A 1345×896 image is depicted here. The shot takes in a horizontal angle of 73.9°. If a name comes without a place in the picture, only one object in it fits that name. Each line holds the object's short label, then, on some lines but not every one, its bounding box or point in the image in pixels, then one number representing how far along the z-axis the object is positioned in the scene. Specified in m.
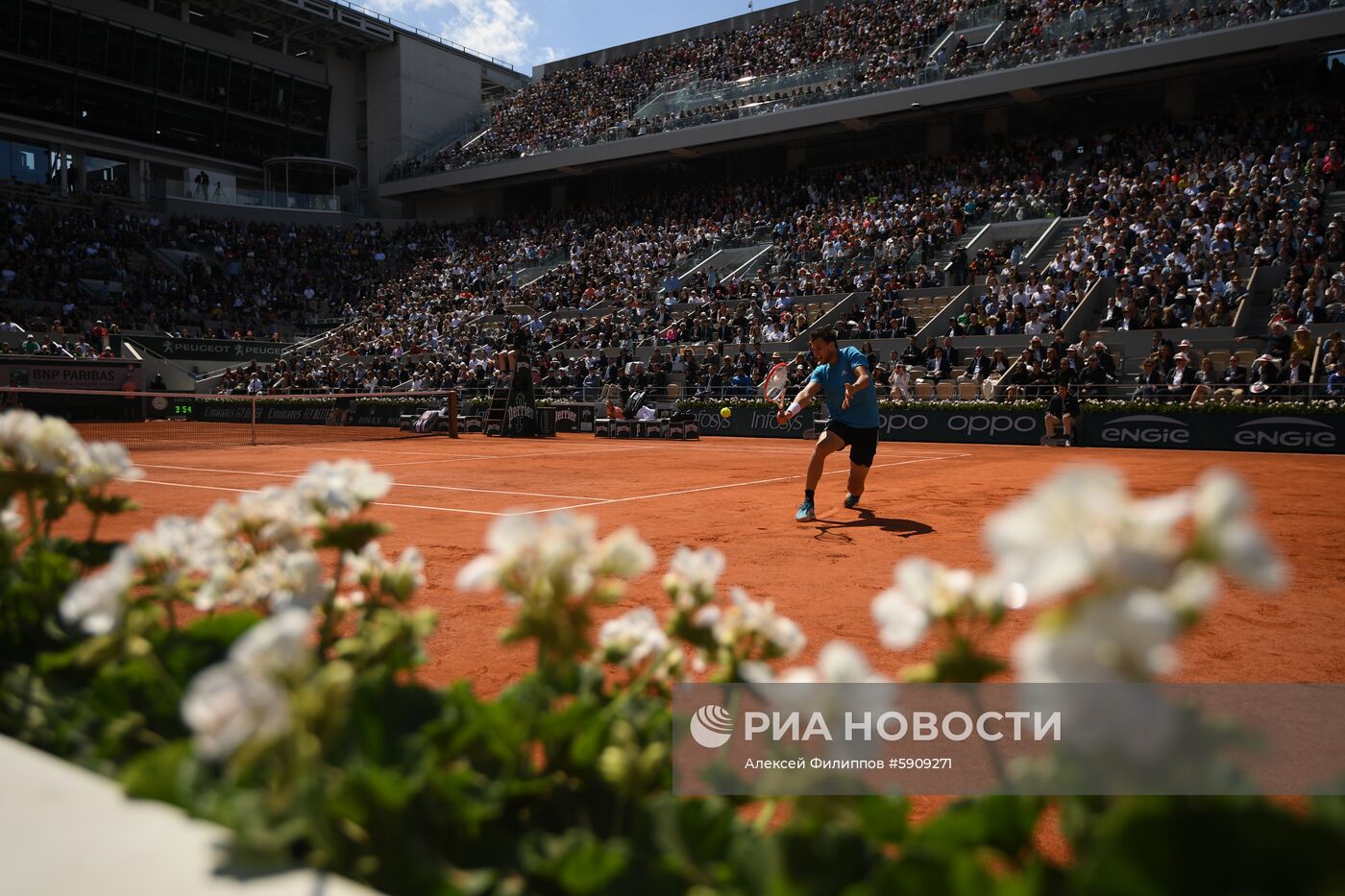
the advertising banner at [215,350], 38.47
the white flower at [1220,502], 0.87
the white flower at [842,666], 1.19
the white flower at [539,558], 1.42
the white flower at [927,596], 1.27
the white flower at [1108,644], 0.84
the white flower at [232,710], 1.07
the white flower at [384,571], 2.14
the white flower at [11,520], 2.47
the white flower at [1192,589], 0.85
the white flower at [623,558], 1.50
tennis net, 24.69
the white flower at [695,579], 1.87
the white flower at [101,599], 1.67
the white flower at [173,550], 2.01
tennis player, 8.72
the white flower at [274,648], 1.12
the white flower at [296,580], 2.03
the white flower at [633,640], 1.92
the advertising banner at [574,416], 27.70
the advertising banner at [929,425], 21.06
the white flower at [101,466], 2.43
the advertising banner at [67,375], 27.53
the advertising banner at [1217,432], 17.41
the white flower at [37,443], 2.35
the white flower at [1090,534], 0.86
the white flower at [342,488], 2.02
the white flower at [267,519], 2.11
